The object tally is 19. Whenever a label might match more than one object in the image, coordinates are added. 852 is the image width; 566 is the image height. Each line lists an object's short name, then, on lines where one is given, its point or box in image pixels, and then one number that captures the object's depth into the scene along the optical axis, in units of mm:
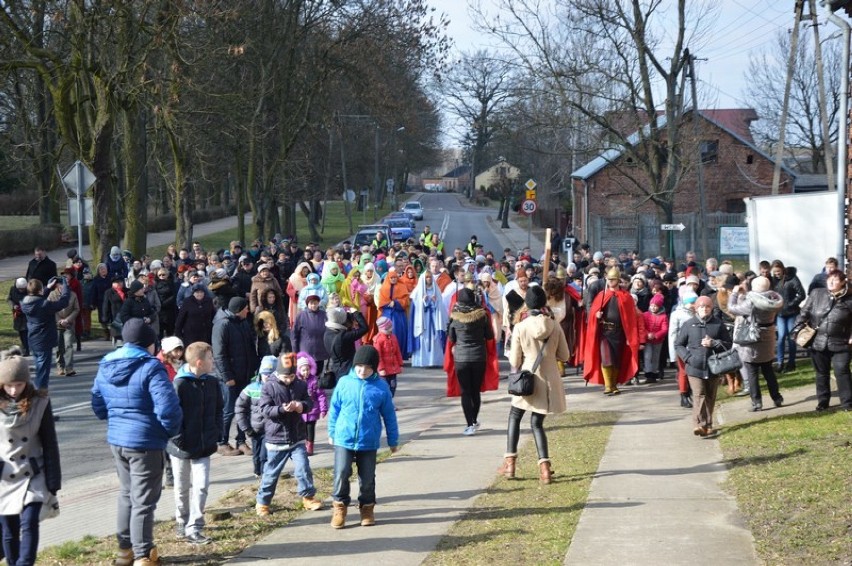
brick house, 54969
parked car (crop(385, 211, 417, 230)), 61781
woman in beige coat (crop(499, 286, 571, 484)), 9836
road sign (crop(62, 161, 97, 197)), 21094
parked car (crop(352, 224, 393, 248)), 46156
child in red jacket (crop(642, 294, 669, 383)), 16547
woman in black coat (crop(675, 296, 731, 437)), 11594
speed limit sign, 35000
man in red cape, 15656
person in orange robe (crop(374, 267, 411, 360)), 18531
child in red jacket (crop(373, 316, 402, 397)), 13648
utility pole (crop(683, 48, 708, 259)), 32156
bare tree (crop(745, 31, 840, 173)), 63562
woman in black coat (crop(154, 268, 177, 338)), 19338
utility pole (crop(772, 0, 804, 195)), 27375
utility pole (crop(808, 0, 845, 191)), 28250
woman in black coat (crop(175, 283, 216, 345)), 15234
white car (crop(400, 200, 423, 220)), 82062
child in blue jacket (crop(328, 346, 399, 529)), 8469
